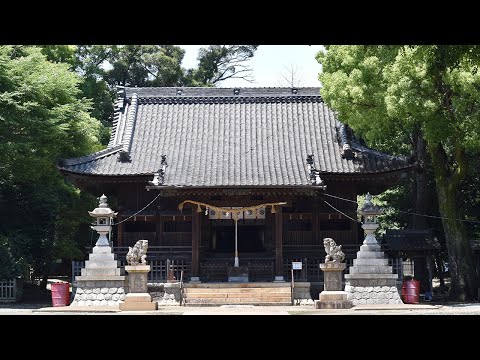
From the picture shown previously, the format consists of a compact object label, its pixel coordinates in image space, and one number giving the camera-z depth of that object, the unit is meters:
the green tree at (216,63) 57.91
